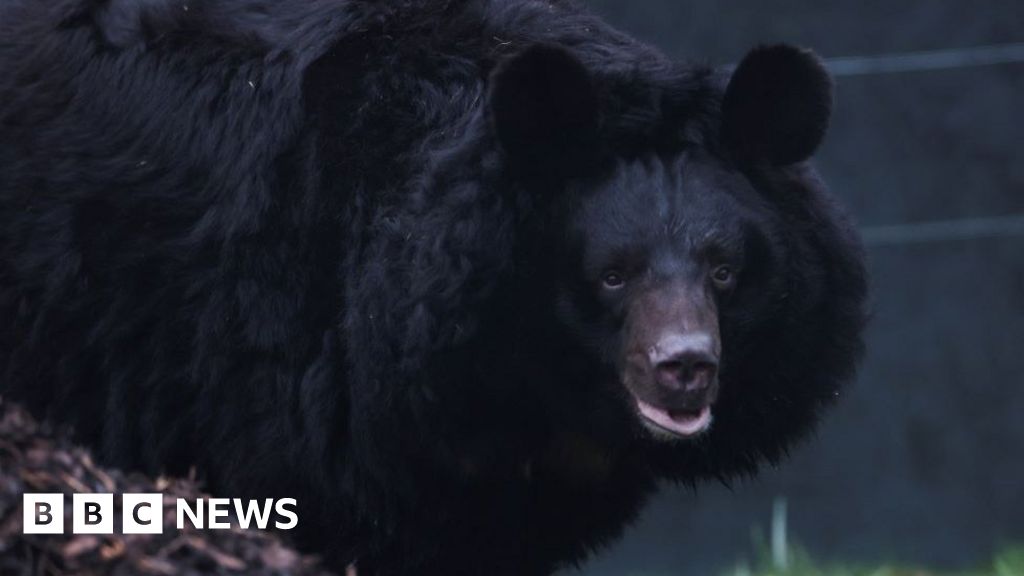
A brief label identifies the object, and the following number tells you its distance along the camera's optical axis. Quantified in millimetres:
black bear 8945
